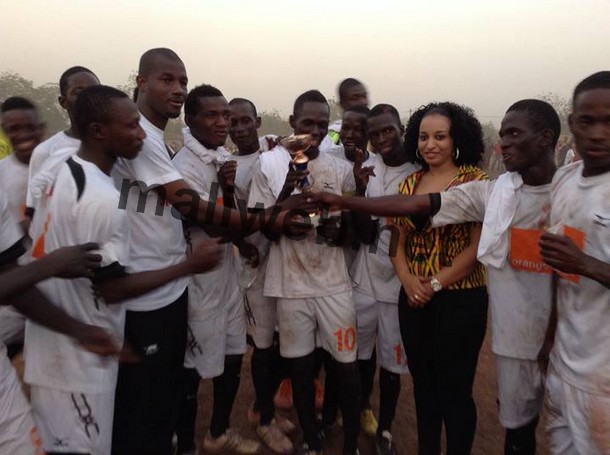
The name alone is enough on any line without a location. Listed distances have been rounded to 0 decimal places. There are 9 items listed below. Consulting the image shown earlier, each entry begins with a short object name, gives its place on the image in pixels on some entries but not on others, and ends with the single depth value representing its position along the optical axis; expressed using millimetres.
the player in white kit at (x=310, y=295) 3195
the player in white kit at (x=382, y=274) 3406
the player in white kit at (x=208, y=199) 3197
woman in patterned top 2830
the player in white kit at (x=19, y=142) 3646
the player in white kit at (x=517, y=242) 2537
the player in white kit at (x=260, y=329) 3529
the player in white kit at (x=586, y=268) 1999
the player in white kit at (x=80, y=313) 1984
